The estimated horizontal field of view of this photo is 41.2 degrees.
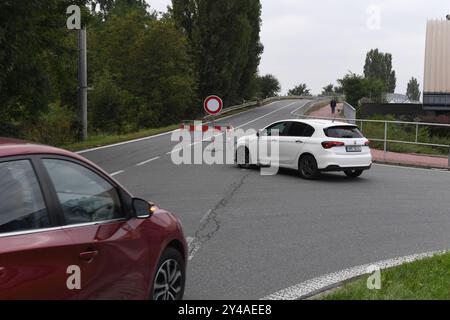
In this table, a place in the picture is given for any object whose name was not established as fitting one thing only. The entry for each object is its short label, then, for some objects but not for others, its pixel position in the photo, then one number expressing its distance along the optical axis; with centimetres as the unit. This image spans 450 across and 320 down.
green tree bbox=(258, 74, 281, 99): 10614
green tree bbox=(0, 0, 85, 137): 1434
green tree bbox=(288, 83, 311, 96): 13965
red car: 321
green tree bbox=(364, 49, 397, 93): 12362
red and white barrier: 2087
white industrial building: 5425
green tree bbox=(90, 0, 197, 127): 5594
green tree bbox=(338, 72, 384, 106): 6969
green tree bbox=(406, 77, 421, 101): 15150
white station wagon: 1427
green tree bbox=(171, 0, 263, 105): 6197
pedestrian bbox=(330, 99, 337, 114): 5669
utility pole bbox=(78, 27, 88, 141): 2511
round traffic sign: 2059
